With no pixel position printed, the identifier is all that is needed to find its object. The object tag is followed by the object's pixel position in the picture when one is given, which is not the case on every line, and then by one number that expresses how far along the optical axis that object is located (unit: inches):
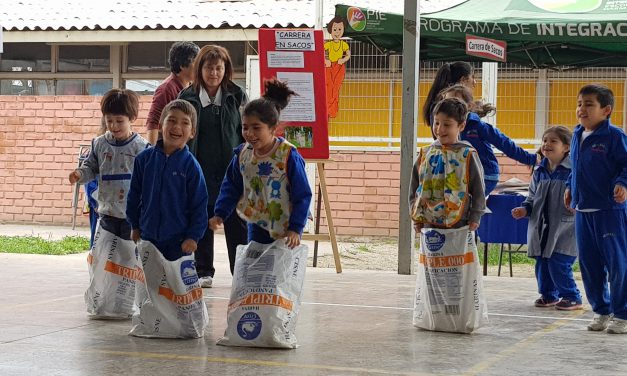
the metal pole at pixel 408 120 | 402.0
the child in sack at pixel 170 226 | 241.8
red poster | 399.2
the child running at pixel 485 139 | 316.3
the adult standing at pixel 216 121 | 316.2
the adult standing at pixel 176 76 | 330.0
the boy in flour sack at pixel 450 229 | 257.3
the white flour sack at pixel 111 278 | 269.9
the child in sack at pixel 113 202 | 270.2
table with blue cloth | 407.8
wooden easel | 398.3
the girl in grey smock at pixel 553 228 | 310.5
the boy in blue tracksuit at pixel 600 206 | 263.6
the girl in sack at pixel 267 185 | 236.1
